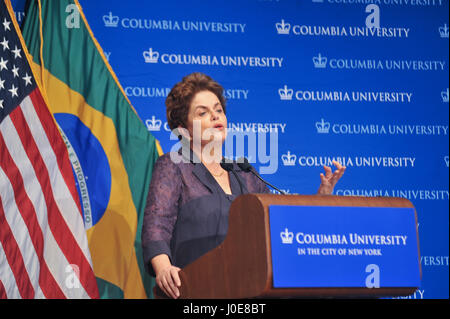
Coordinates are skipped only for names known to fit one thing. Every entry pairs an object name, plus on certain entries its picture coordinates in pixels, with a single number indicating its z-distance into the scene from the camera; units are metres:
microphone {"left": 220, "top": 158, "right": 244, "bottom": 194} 4.63
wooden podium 3.20
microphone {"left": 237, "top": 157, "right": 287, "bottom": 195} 4.45
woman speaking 4.45
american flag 5.68
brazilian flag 6.52
